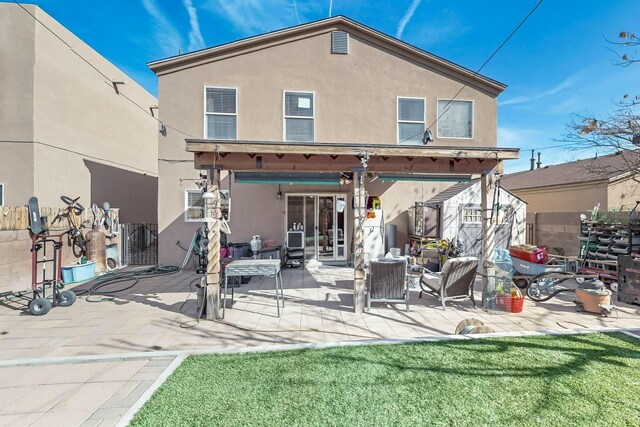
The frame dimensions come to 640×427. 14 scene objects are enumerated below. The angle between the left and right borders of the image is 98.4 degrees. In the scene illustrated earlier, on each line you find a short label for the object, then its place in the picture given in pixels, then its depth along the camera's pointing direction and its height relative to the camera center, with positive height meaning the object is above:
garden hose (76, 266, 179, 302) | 6.57 -1.87
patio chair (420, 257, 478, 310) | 5.34 -1.33
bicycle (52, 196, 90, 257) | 7.74 -0.31
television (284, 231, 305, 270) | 9.13 -1.17
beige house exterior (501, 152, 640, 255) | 9.70 +0.77
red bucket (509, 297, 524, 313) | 5.12 -1.68
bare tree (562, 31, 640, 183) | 6.64 +2.19
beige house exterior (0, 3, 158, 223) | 8.10 +3.11
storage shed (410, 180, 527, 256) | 9.23 -0.16
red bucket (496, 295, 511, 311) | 5.21 -1.67
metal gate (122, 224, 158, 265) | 10.07 -1.20
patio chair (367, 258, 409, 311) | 5.25 -1.31
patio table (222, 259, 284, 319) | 5.13 -1.05
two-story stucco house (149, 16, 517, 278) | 9.15 +3.53
